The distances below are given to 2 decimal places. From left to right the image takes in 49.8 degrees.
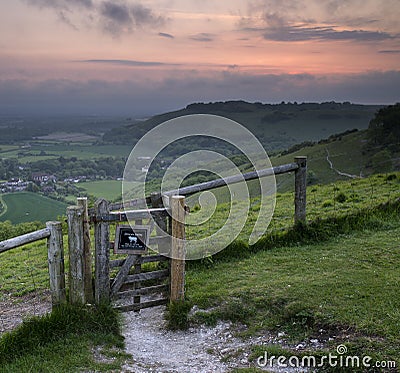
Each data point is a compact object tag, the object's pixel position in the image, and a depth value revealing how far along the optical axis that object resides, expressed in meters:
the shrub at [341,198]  13.64
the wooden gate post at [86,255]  6.32
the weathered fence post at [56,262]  6.10
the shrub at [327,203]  13.12
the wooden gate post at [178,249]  6.86
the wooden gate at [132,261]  6.52
